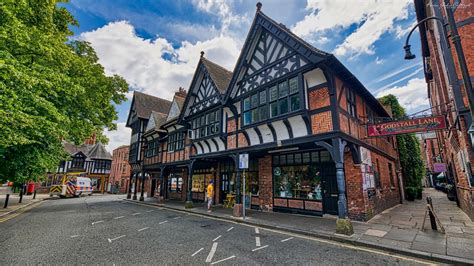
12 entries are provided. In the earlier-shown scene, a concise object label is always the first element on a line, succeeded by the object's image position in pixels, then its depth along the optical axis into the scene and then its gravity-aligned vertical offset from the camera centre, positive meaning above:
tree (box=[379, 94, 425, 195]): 19.55 +1.93
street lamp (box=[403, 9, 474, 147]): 4.18 +2.42
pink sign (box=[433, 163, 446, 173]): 18.98 +0.69
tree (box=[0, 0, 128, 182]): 7.44 +4.23
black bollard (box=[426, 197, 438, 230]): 6.88 -1.53
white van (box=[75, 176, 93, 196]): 28.04 -1.58
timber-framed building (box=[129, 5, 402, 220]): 8.30 +2.19
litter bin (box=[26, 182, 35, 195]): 29.83 -1.90
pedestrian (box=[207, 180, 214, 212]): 11.98 -1.12
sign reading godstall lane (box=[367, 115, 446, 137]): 7.46 +1.85
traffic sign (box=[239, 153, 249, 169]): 9.86 +0.69
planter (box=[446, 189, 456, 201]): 15.95 -1.58
